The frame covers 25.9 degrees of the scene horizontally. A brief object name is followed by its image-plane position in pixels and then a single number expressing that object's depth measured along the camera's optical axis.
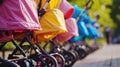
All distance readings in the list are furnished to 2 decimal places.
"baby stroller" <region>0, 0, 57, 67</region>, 3.89
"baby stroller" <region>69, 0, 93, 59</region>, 7.17
